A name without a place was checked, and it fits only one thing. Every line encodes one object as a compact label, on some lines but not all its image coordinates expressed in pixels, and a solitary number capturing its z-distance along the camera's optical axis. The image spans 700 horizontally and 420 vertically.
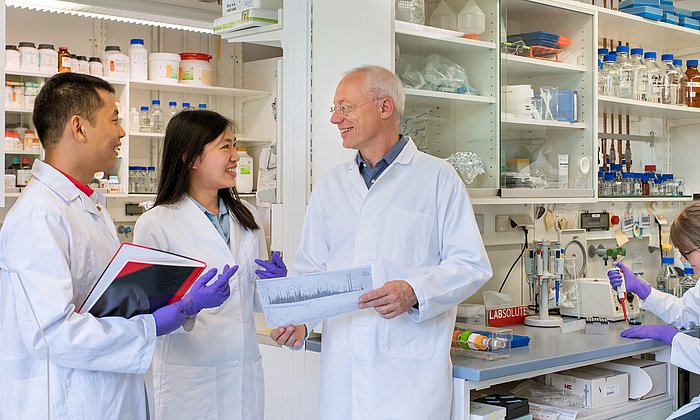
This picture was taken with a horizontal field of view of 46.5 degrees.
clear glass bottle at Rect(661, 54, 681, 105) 4.17
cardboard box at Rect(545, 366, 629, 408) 2.91
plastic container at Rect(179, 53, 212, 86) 5.68
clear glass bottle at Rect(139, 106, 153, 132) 5.53
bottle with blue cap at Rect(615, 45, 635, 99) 3.96
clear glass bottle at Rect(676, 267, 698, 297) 4.05
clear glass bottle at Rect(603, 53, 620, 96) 3.87
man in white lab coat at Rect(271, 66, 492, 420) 2.32
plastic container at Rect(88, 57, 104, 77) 5.20
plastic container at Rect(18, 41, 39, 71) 4.93
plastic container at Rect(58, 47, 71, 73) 5.06
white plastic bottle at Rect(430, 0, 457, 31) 3.16
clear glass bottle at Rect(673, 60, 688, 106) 4.26
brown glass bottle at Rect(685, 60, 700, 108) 4.30
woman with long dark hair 2.27
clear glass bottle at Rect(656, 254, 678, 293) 4.14
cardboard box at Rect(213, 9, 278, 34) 3.08
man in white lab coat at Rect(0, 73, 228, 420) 1.67
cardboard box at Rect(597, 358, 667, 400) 3.07
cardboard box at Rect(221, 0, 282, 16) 3.07
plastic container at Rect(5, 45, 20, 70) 4.88
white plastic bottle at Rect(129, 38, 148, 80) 5.43
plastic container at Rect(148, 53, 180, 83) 5.53
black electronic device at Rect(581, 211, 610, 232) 4.11
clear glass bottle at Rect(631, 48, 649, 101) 4.02
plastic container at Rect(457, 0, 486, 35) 3.25
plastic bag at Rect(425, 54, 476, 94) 3.17
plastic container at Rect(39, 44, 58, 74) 5.00
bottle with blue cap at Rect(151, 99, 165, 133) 5.61
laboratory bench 2.46
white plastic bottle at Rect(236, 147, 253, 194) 5.87
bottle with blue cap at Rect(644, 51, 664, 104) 4.09
